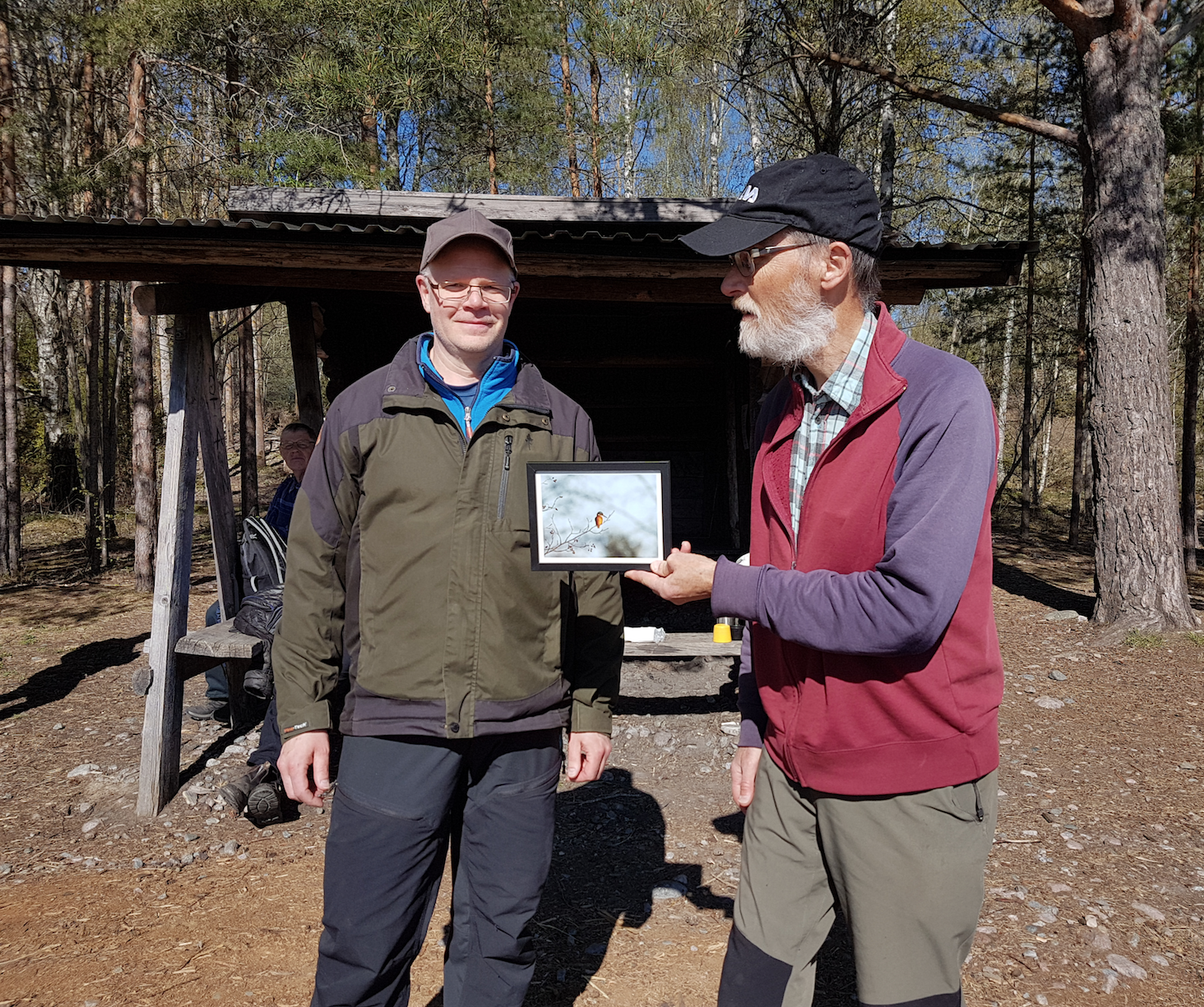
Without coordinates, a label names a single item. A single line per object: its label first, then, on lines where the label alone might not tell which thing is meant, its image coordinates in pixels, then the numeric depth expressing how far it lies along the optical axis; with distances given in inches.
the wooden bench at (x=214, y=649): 178.4
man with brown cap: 75.3
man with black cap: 56.4
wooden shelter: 178.2
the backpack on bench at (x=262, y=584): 182.4
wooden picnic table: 226.4
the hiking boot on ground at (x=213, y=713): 231.8
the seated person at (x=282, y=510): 211.6
